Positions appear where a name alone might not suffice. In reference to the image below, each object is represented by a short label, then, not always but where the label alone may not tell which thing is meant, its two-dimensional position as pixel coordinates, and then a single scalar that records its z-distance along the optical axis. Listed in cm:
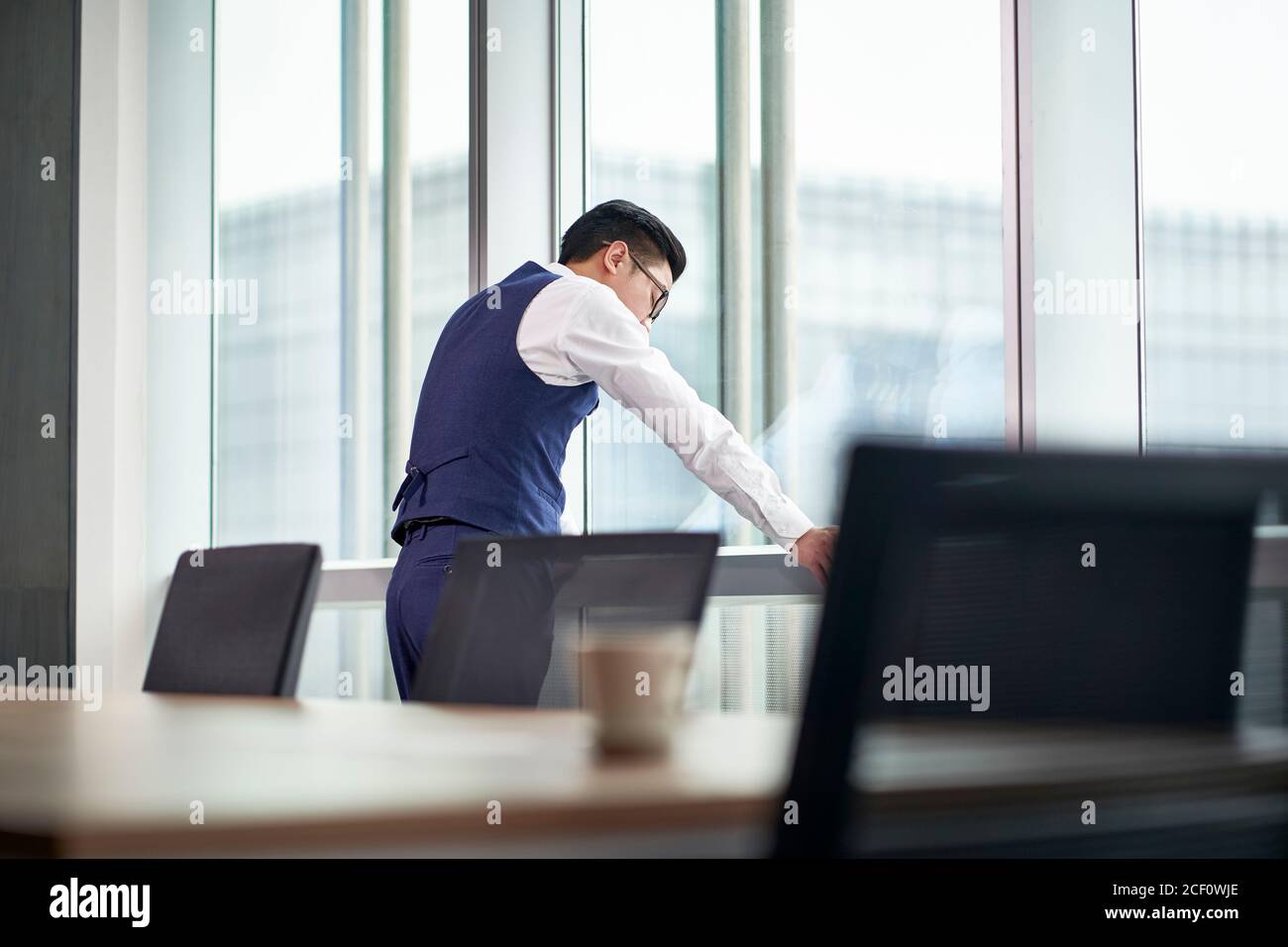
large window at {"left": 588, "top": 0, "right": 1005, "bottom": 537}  274
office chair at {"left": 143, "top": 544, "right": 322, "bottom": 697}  208
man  210
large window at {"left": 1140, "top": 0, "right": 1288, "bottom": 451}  242
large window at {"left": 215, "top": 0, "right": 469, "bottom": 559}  375
